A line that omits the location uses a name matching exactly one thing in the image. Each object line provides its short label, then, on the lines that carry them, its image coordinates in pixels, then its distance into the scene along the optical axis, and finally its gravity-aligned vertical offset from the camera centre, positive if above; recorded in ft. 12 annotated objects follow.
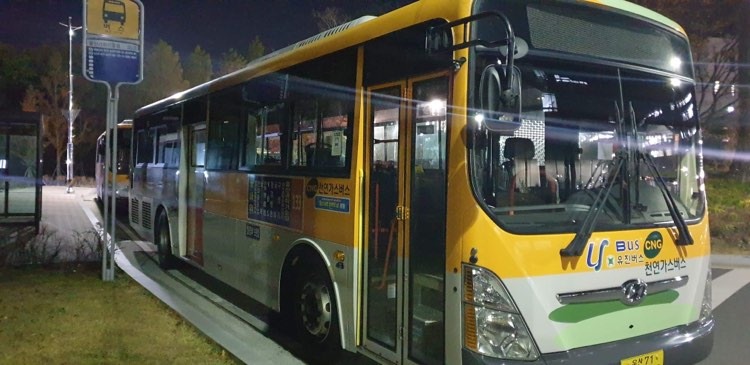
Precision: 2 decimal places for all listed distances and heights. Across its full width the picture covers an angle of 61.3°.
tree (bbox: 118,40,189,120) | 162.81 +25.02
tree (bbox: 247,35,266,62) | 169.99 +33.72
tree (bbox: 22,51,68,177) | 155.22 +17.30
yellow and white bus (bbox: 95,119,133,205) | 73.36 +1.58
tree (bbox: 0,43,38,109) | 164.45 +24.55
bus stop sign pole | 29.09 +5.73
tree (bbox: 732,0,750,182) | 61.21 +8.40
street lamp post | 115.25 +4.20
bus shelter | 45.80 +0.93
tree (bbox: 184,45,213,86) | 185.16 +31.57
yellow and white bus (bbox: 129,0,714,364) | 13.74 -0.23
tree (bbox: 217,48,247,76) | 166.30 +30.65
